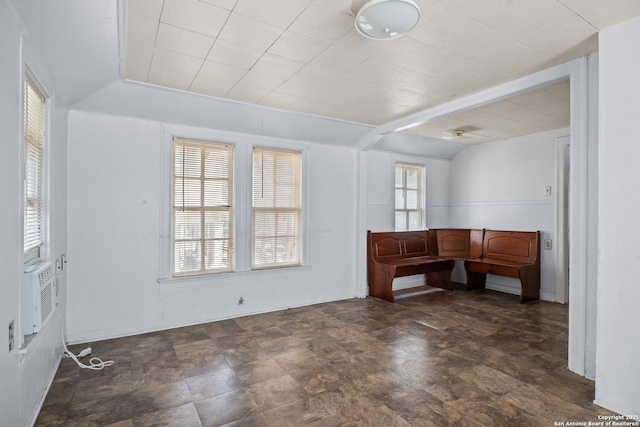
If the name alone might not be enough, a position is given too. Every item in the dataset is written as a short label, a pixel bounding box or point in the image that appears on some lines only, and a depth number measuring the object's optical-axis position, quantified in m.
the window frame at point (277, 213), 4.80
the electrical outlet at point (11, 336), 1.87
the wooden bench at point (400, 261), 5.38
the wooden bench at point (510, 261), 5.30
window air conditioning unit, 2.27
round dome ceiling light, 2.06
